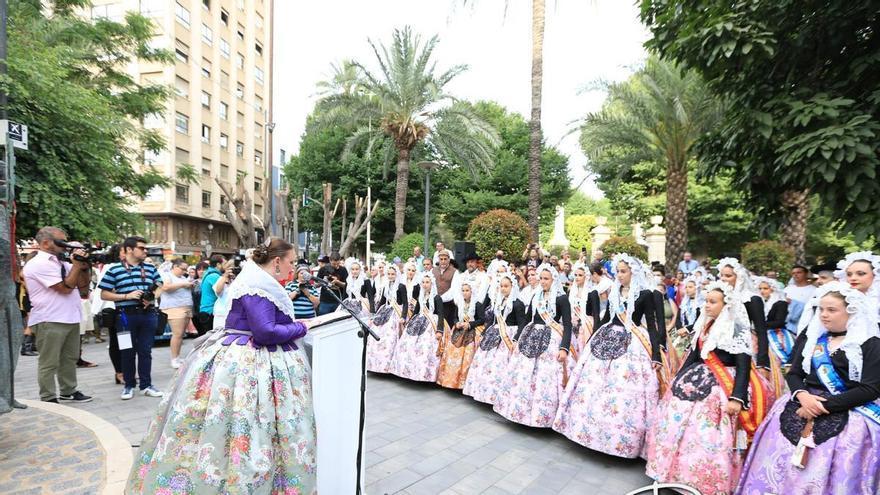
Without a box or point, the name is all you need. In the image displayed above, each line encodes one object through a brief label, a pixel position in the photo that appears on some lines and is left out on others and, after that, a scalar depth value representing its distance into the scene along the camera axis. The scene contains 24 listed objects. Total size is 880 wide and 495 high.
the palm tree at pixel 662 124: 13.93
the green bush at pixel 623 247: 14.51
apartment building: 29.23
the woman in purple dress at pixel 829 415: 2.74
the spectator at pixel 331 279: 8.01
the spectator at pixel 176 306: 7.19
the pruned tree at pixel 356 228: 18.11
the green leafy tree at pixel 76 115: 8.96
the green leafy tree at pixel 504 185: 26.31
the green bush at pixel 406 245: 16.08
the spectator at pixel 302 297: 5.80
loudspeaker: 10.42
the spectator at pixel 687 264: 12.43
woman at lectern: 2.61
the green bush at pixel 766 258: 11.53
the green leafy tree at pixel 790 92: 4.77
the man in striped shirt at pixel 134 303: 5.36
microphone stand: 2.90
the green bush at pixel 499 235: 13.27
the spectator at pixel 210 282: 7.32
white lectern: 2.89
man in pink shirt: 4.98
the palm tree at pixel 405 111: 17.61
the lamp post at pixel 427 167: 15.31
